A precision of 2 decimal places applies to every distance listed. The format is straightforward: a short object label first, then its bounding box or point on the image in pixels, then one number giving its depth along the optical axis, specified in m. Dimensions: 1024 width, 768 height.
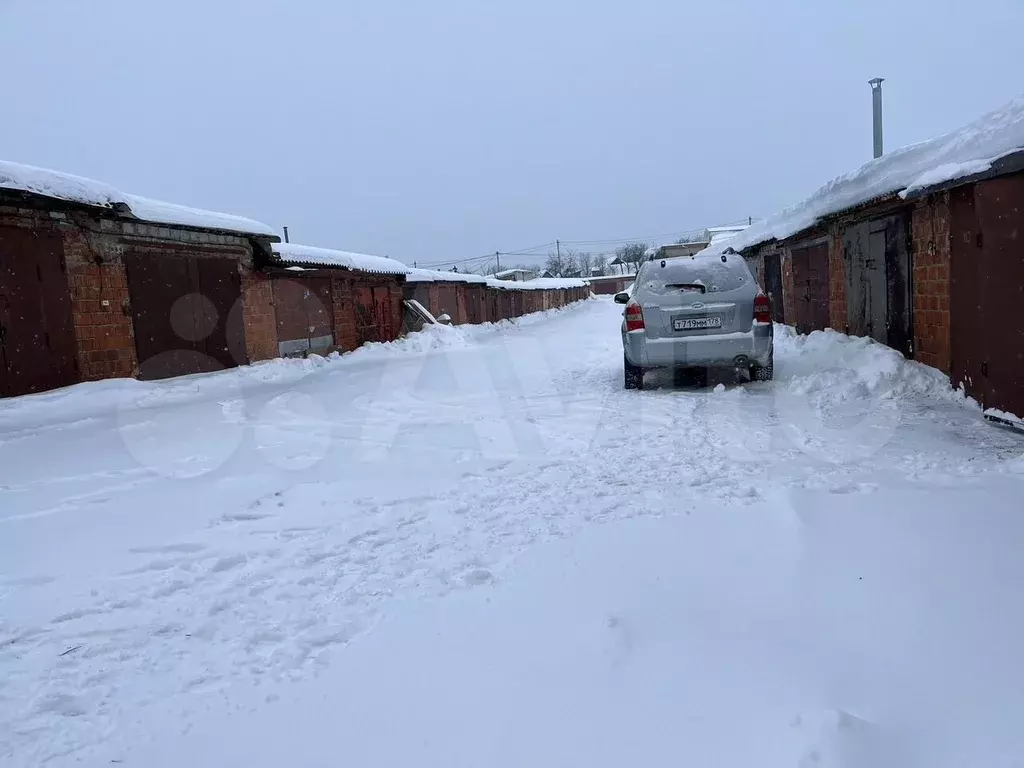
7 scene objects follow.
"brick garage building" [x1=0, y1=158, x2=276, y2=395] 8.56
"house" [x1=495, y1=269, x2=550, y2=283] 63.34
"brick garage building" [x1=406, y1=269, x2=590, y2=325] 23.97
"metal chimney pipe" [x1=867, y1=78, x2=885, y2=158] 19.34
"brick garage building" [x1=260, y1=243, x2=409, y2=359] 14.21
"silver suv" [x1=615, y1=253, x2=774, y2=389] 7.12
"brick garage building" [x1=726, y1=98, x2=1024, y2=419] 4.81
